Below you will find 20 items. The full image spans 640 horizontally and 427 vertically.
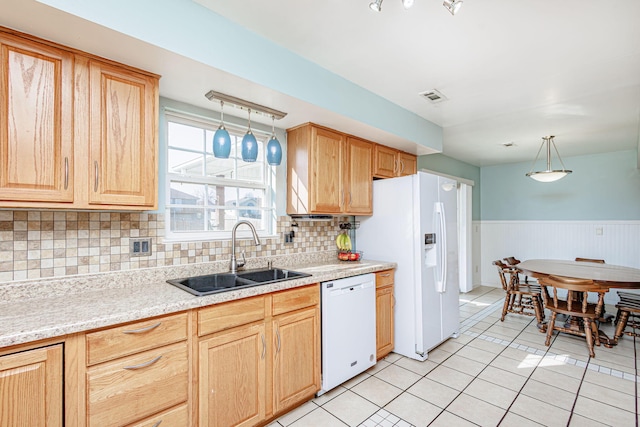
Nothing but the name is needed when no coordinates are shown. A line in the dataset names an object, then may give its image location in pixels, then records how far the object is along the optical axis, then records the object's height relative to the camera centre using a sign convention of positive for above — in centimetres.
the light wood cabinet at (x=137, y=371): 130 -71
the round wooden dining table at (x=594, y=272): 293 -65
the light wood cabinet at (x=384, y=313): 274 -90
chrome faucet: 227 -22
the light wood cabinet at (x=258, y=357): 166 -86
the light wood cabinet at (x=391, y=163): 323 +61
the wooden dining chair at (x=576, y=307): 291 -97
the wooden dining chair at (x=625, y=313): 311 -106
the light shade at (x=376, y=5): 137 +96
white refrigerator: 282 -34
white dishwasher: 225 -88
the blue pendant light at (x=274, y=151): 214 +47
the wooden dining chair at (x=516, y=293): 379 -99
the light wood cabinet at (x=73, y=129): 134 +44
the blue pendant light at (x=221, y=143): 185 +46
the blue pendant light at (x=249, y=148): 198 +45
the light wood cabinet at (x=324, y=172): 261 +41
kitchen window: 223 +26
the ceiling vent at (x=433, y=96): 265 +109
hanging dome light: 379 +53
